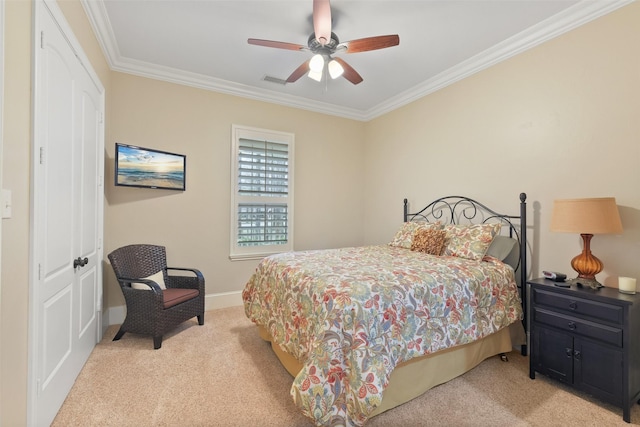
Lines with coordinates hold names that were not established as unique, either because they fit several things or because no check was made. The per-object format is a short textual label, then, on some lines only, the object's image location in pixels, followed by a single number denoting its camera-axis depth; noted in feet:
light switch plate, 4.07
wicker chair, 8.98
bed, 5.28
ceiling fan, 7.02
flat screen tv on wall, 10.28
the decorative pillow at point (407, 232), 11.05
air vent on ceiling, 12.04
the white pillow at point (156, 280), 9.53
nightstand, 6.04
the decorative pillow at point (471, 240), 8.90
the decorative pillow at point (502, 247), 9.07
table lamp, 6.63
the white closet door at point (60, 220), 5.17
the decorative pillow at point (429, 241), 9.88
